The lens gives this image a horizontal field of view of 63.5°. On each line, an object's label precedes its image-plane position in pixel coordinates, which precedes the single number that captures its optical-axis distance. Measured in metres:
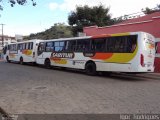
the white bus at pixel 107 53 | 7.18
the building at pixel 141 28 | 9.38
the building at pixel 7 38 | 59.12
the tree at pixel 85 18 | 18.97
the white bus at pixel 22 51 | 12.94
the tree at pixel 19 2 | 5.33
